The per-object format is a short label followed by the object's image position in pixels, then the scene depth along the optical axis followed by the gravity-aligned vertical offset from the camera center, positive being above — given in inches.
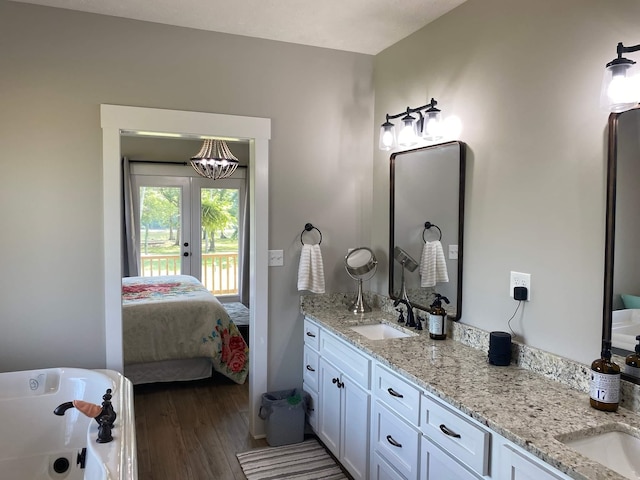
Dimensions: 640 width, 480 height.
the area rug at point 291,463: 109.5 -57.7
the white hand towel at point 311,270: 124.8 -13.3
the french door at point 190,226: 259.8 -4.1
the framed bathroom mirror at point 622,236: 64.7 -2.1
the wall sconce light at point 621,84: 62.2 +17.6
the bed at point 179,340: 157.9 -40.7
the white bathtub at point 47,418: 91.7 -39.3
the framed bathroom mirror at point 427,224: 99.7 -1.0
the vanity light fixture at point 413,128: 101.5 +20.4
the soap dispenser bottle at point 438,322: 99.4 -21.2
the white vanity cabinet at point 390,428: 63.6 -34.6
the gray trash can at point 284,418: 121.6 -50.3
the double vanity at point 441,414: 58.6 -27.7
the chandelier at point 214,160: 217.5 +26.2
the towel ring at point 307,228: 128.0 -2.4
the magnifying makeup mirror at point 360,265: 126.7 -12.0
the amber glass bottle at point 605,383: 63.6 -21.6
